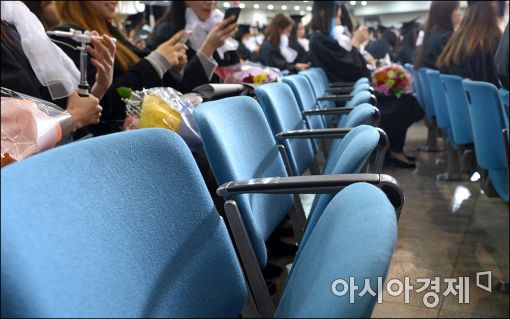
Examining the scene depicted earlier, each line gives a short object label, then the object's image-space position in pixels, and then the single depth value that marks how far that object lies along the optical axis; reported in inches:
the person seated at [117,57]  66.4
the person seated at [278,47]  264.8
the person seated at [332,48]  193.3
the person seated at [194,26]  104.7
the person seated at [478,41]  132.0
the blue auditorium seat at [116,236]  19.8
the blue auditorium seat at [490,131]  83.4
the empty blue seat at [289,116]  66.5
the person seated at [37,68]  37.5
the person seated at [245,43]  342.6
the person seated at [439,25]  180.9
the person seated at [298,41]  292.4
